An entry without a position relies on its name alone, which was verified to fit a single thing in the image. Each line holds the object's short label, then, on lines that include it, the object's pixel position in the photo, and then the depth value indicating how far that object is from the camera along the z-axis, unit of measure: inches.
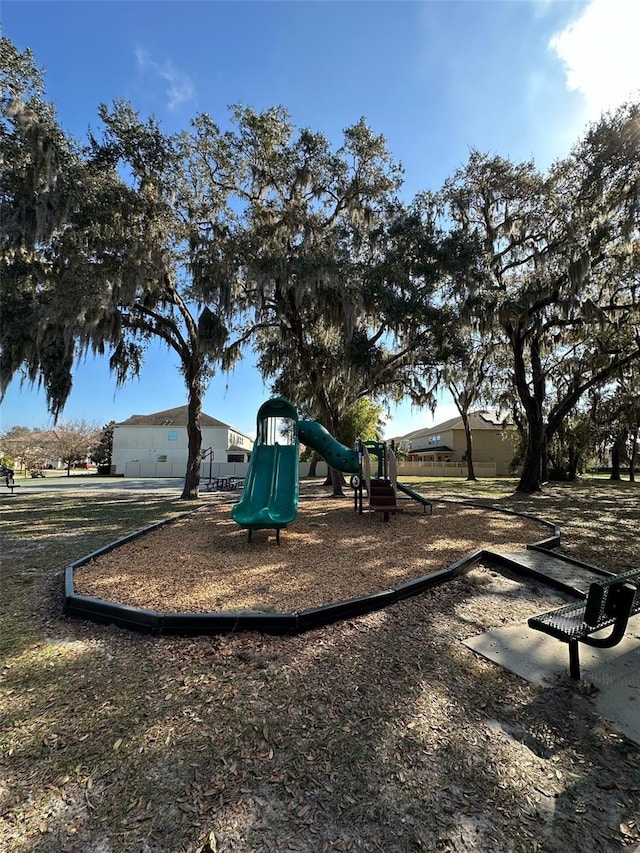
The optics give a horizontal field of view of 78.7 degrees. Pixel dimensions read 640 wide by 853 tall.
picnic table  709.9
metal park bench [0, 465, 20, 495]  560.3
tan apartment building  1296.8
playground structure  247.2
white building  1332.4
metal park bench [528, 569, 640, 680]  94.7
